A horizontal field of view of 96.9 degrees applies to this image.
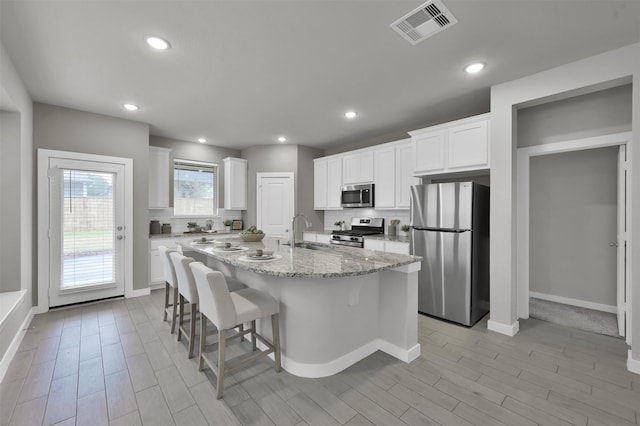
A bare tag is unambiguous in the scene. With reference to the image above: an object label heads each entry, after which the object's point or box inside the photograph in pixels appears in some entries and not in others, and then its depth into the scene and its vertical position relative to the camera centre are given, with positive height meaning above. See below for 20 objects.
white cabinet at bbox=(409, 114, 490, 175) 3.24 +0.80
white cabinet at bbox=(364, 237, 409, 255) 3.98 -0.51
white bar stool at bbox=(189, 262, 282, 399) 1.96 -0.73
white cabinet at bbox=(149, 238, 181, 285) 4.57 -0.84
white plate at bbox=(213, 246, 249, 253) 2.80 -0.39
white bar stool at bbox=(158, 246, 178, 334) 3.00 -0.68
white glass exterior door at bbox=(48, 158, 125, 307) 3.70 -0.26
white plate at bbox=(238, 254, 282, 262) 2.29 -0.40
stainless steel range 4.69 -0.37
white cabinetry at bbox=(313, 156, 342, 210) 5.48 +0.57
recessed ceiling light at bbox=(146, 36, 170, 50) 2.24 +1.36
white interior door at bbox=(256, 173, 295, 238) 5.77 +0.14
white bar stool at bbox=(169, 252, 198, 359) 2.47 -0.66
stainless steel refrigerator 3.19 -0.45
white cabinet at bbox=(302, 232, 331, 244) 5.29 -0.51
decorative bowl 3.50 -0.33
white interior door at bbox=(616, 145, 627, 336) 2.90 -0.29
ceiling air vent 1.90 +1.35
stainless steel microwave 4.86 +0.27
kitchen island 2.20 -0.79
